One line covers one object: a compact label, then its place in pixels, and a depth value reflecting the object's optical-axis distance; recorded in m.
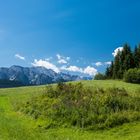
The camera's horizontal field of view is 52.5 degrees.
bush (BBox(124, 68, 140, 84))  32.69
